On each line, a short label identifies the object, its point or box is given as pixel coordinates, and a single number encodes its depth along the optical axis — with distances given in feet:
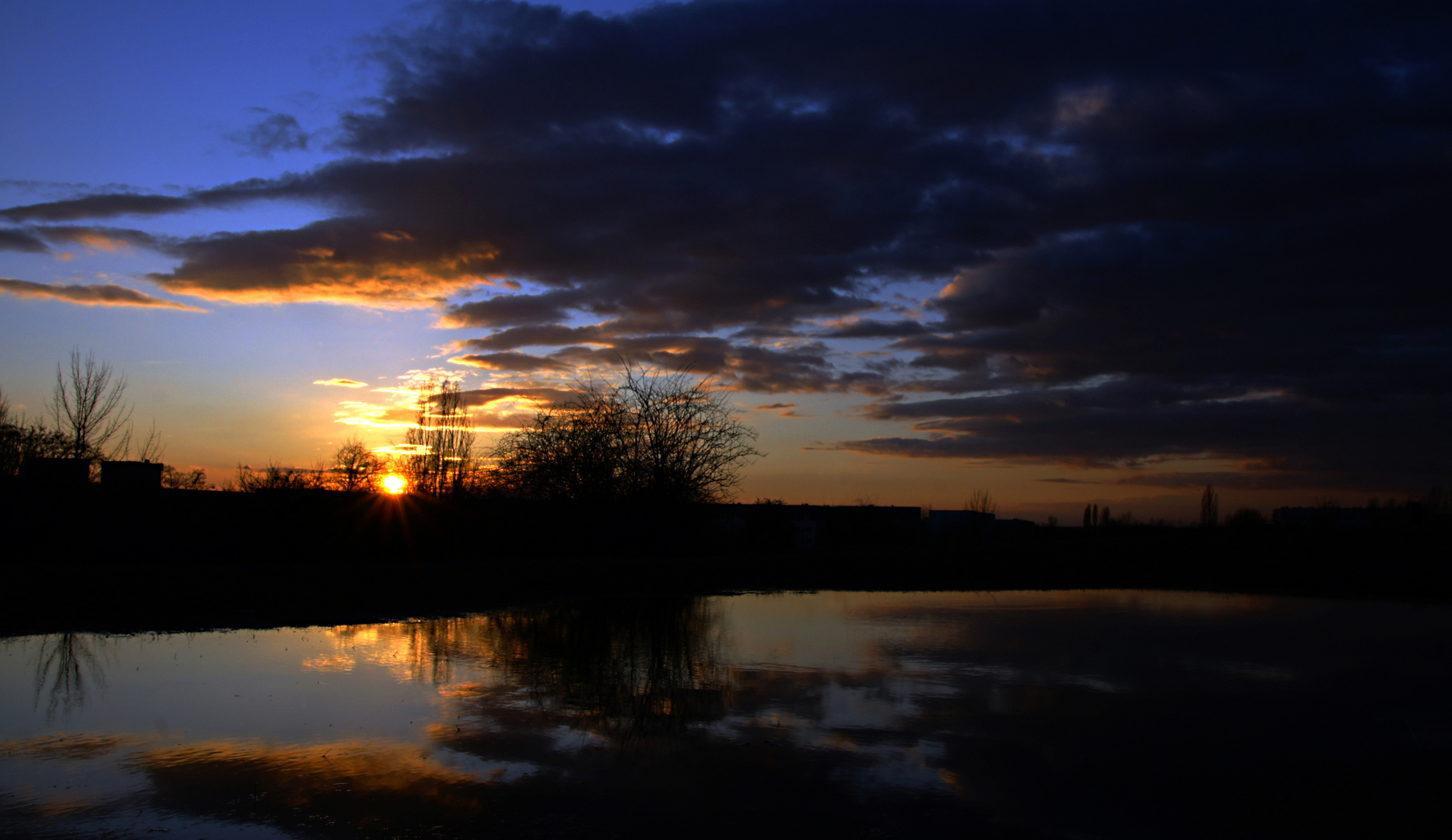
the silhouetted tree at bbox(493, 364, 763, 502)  105.40
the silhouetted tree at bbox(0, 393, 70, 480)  101.35
